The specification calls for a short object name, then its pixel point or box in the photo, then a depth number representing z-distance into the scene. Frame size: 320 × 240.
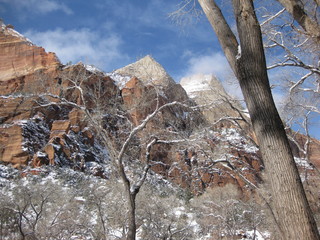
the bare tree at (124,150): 6.68
